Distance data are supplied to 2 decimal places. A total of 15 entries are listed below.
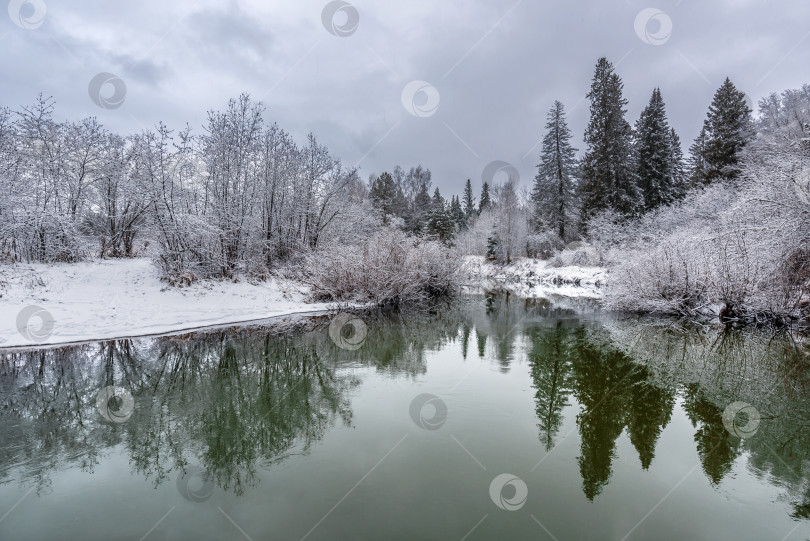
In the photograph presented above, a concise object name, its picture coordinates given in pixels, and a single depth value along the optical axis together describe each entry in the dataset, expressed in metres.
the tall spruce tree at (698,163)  35.09
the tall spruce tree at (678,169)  36.54
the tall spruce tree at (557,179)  43.50
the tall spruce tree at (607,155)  35.47
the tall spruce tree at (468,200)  75.73
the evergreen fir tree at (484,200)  71.84
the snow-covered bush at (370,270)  18.72
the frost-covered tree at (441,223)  54.09
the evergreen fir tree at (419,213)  59.22
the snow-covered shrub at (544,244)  41.59
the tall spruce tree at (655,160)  34.81
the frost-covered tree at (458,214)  66.13
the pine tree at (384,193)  53.13
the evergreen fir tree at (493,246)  48.45
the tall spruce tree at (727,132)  32.53
